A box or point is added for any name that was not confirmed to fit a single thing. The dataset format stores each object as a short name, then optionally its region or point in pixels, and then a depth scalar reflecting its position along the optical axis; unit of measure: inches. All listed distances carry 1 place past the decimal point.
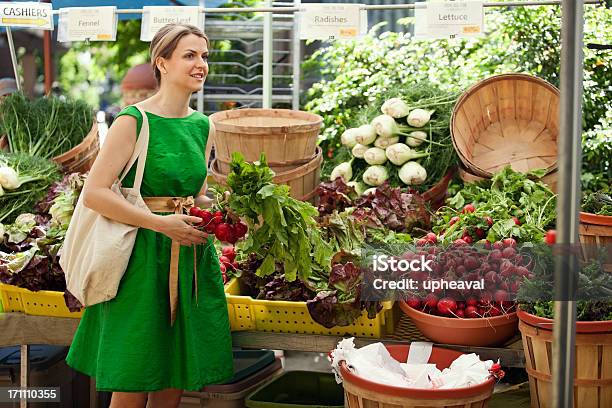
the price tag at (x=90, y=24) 184.4
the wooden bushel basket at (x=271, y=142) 168.2
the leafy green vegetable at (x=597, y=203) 141.3
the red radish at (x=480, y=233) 145.9
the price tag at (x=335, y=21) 169.9
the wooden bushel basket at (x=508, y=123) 185.8
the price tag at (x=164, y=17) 177.3
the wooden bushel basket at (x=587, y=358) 116.3
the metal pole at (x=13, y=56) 207.4
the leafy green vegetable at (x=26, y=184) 186.7
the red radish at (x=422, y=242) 142.3
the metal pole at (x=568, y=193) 83.6
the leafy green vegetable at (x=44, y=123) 203.2
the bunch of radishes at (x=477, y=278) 128.2
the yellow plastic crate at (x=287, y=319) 137.2
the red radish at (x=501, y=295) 127.9
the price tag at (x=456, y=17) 165.6
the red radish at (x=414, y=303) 133.0
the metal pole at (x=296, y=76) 221.6
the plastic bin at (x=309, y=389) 163.5
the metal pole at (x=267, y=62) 196.7
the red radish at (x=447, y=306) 129.9
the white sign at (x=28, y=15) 188.1
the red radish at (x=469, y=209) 157.6
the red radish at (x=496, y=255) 130.3
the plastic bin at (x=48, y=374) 156.5
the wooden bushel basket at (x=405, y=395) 113.3
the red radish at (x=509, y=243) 135.1
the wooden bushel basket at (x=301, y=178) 170.9
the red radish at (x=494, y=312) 129.7
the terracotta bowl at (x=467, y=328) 128.4
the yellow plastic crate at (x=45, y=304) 146.8
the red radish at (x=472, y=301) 130.0
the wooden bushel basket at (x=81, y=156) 199.5
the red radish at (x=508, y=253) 131.1
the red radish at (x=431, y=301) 131.2
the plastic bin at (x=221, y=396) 154.3
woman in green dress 118.1
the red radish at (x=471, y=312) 129.2
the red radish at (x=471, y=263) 129.2
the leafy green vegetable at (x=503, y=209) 143.3
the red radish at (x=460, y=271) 128.9
